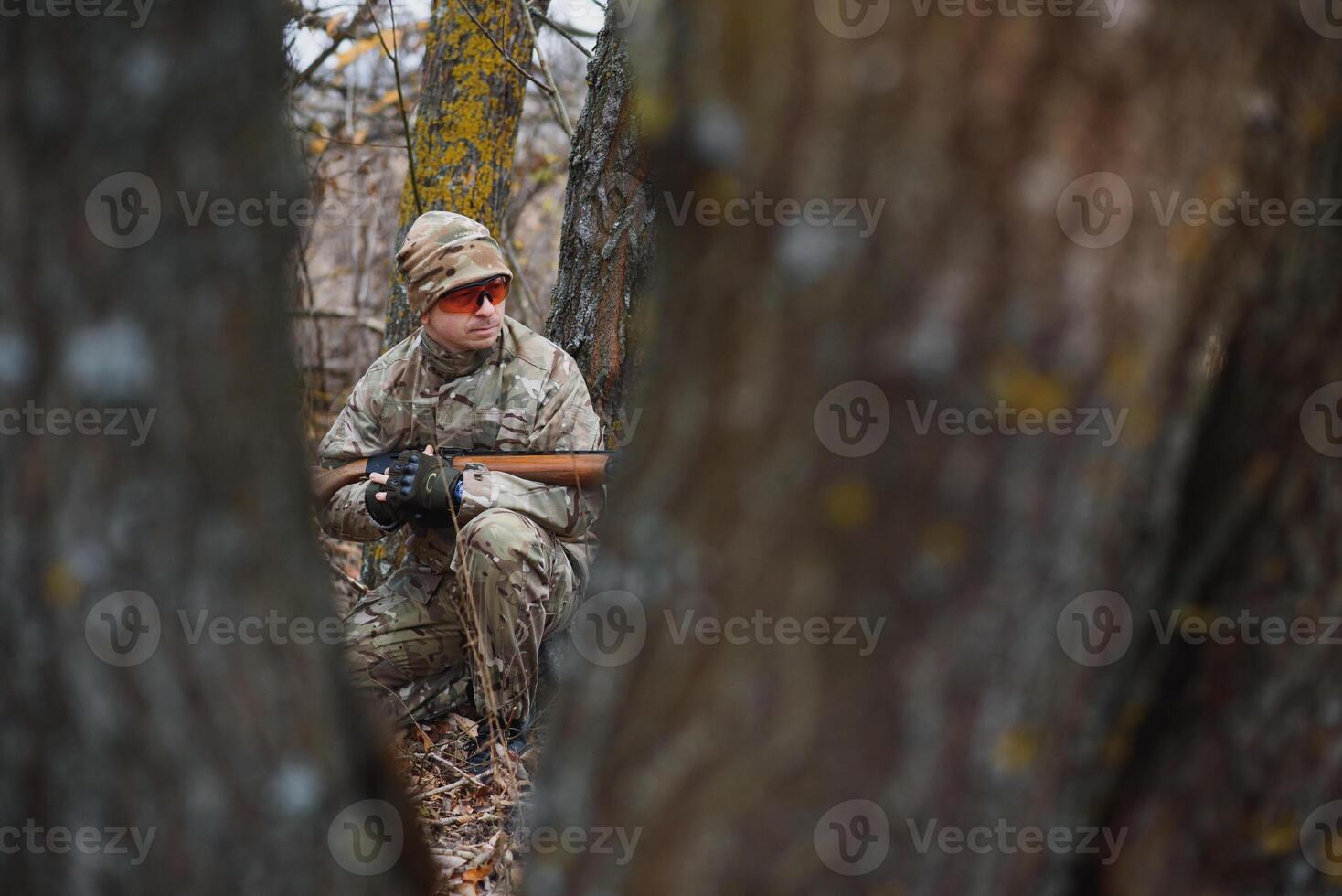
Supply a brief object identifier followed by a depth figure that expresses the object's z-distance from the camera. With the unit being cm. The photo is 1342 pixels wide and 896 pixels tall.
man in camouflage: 874
